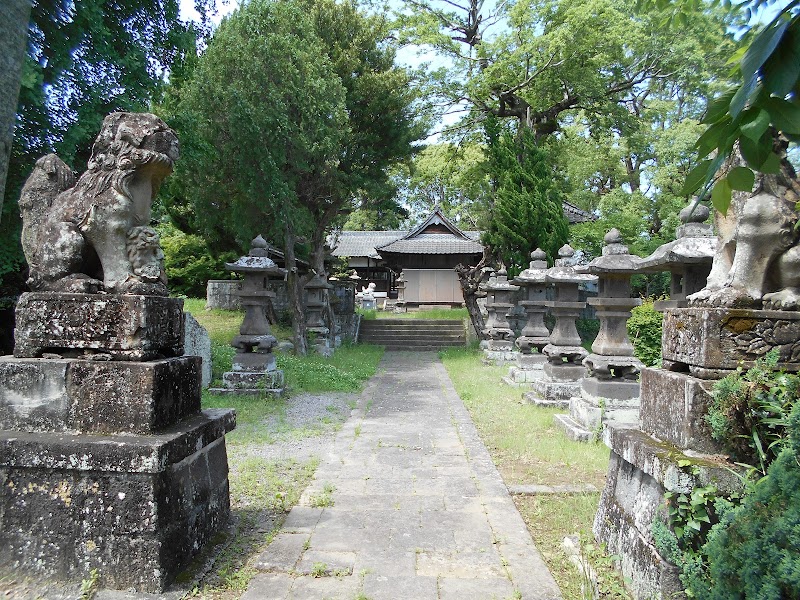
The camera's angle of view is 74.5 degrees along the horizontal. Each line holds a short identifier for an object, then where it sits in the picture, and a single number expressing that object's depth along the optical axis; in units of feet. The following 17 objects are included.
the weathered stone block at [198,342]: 27.86
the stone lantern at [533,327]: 34.50
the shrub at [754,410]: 7.54
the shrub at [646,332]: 38.52
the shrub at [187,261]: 67.15
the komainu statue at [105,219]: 9.84
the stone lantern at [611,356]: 21.70
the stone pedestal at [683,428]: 8.04
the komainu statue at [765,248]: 8.69
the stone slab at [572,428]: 20.24
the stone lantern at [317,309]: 46.93
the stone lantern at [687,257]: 15.24
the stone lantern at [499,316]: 47.24
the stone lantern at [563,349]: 27.58
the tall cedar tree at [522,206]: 57.36
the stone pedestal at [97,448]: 8.66
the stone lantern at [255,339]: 29.78
